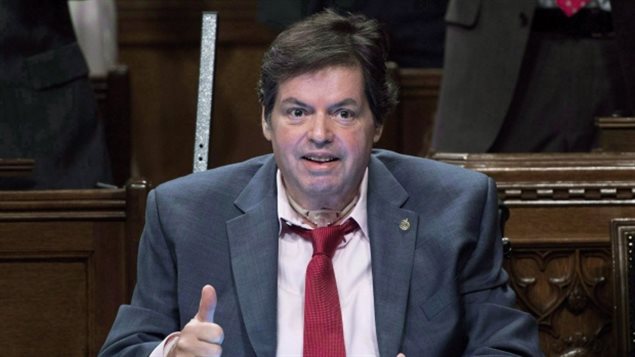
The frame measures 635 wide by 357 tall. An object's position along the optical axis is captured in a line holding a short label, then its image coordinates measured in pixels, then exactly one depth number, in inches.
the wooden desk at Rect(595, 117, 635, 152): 299.0
